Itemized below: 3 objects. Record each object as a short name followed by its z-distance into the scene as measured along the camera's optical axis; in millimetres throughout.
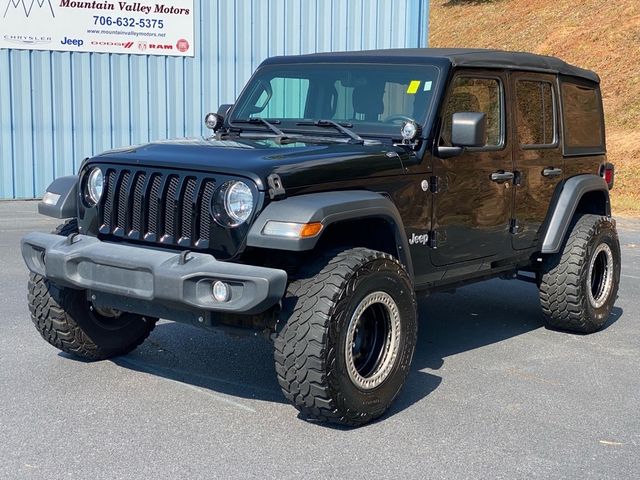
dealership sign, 14242
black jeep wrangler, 4590
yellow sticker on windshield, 5789
